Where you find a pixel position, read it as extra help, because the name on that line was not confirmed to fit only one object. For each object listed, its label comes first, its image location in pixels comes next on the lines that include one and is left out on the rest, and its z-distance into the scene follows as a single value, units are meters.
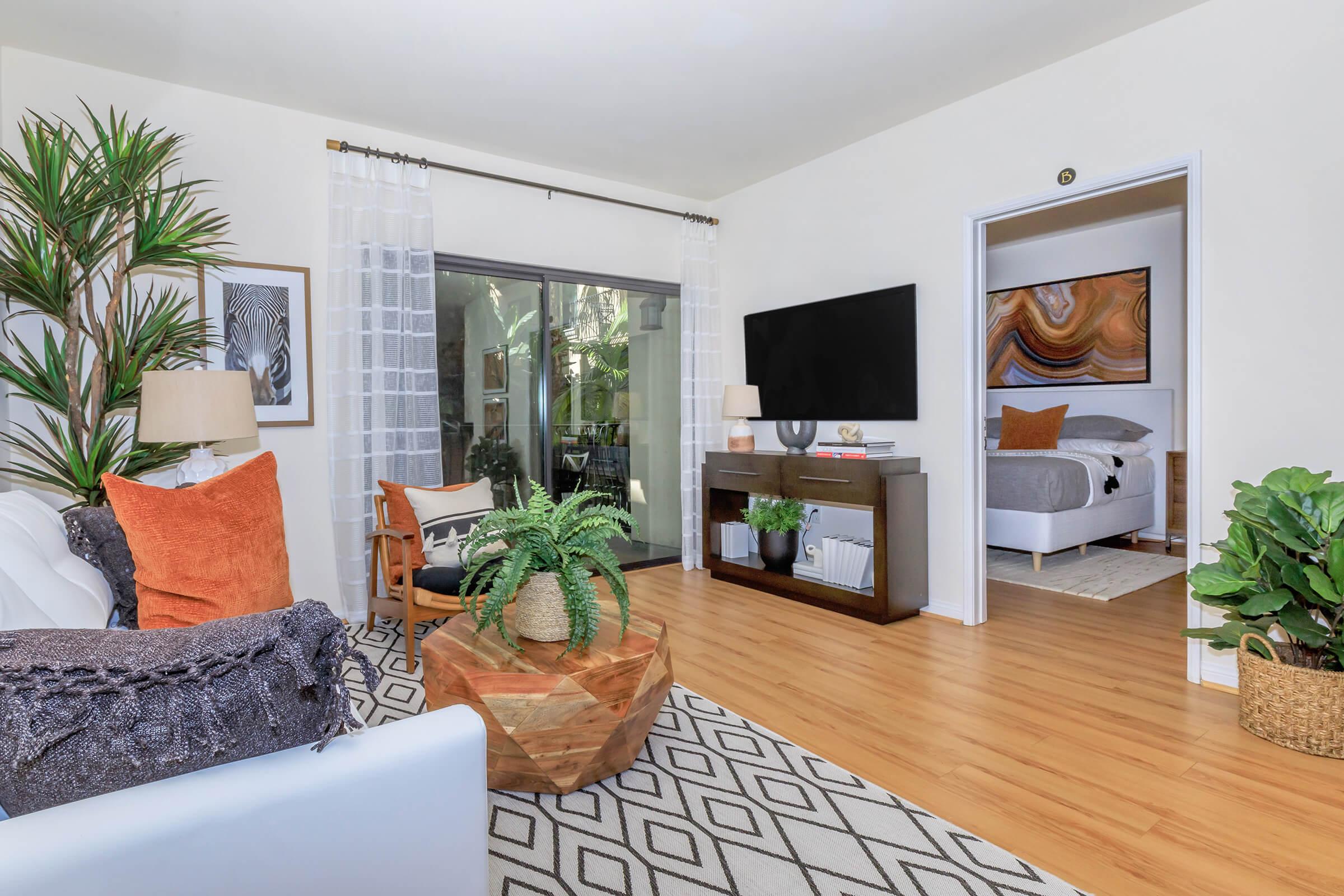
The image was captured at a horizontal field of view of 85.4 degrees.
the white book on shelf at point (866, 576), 4.03
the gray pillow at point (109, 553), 2.10
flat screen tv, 4.08
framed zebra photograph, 3.61
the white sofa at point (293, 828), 0.73
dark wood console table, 3.76
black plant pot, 4.41
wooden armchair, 3.12
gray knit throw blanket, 0.73
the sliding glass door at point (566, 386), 4.43
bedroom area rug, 4.48
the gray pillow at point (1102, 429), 6.07
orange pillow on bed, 6.21
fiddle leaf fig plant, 2.24
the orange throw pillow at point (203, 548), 2.06
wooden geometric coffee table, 1.95
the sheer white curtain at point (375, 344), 3.86
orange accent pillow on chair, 3.43
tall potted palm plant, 2.64
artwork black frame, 5.88
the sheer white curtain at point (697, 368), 5.23
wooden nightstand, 5.80
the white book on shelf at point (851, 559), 4.04
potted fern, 2.11
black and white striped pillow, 3.34
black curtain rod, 3.87
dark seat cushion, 3.14
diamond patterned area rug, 1.68
